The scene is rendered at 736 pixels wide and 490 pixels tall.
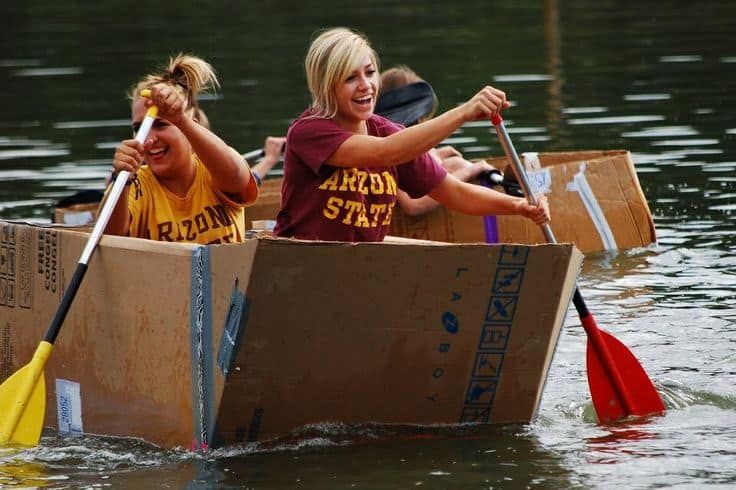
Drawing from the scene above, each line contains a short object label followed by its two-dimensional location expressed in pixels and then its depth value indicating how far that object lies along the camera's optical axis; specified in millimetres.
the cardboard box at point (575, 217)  18937
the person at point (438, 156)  18187
